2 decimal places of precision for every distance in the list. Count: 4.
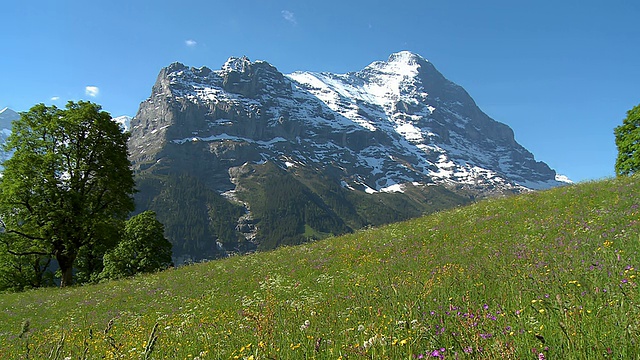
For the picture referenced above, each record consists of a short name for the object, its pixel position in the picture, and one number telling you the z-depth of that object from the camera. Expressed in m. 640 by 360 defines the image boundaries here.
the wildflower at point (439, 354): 3.89
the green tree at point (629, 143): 49.41
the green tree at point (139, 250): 33.16
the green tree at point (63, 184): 26.81
